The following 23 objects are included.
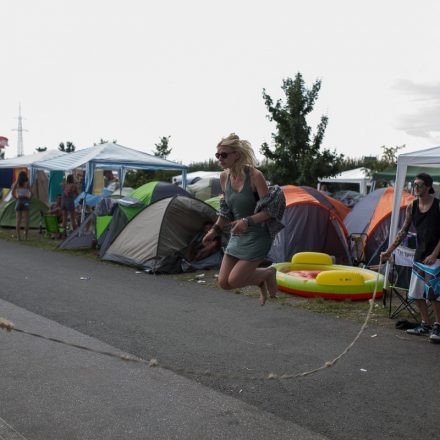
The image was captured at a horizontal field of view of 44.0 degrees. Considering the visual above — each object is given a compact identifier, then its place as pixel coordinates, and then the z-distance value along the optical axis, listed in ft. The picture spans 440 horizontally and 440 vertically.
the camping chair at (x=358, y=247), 37.37
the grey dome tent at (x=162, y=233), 36.73
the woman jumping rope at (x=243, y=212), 15.88
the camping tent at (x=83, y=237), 47.01
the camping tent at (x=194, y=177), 104.44
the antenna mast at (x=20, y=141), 192.39
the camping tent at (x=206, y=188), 84.79
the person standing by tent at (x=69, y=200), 55.36
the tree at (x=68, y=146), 177.65
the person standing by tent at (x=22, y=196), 52.85
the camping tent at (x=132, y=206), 41.65
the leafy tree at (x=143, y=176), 117.50
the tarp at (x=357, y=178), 87.63
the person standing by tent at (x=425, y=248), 20.13
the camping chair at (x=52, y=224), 53.98
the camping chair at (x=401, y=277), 23.73
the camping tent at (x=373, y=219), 36.78
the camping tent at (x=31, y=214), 64.59
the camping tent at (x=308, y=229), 36.78
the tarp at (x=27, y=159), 63.12
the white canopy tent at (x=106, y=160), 49.85
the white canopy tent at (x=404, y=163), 23.81
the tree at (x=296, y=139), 75.00
